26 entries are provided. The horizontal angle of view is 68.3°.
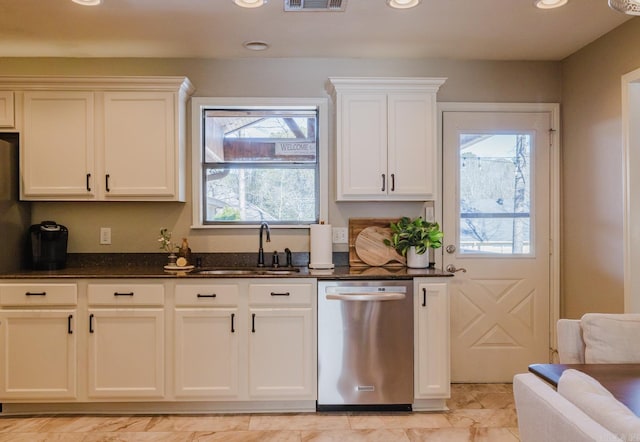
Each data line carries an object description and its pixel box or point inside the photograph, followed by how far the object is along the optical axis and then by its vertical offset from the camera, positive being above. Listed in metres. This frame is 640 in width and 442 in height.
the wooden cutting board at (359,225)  3.48 -0.03
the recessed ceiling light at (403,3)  2.54 +1.18
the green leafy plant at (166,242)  3.36 -0.15
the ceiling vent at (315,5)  2.52 +1.18
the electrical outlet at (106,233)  3.44 -0.09
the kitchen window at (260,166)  3.53 +0.42
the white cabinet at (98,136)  3.16 +0.58
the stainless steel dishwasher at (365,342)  2.93 -0.75
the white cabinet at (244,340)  2.93 -0.74
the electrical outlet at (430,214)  3.51 +0.05
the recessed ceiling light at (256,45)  3.17 +1.20
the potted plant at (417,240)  3.23 -0.13
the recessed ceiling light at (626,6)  1.51 +0.70
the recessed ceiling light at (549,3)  2.55 +1.19
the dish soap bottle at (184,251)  3.31 -0.21
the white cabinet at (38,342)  2.89 -0.73
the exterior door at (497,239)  3.54 -0.13
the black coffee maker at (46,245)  3.17 -0.15
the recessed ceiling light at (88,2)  2.55 +1.19
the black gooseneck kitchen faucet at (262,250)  3.38 -0.21
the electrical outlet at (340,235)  3.49 -0.10
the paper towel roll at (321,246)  3.22 -0.17
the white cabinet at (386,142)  3.24 +0.55
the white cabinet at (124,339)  2.91 -0.72
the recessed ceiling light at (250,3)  2.53 +1.18
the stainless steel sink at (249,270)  3.17 -0.34
